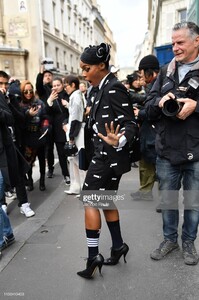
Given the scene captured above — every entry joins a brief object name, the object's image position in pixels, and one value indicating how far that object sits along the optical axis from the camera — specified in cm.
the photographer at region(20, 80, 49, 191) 454
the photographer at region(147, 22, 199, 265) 236
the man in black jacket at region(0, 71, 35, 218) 369
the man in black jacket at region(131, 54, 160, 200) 363
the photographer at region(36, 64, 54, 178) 554
